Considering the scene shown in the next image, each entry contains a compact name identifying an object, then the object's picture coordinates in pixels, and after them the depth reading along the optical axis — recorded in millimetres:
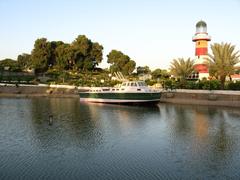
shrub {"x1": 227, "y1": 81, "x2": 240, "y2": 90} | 38875
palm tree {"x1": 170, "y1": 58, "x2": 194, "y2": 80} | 52406
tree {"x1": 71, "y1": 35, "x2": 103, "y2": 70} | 75000
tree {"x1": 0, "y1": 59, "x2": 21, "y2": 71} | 76375
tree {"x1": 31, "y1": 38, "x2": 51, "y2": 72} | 73188
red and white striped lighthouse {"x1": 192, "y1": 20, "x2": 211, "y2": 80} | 57850
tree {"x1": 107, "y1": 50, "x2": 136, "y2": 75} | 78375
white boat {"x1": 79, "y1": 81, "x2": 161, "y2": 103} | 36656
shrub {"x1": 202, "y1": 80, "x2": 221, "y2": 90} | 40344
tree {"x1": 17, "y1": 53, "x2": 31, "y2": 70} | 104031
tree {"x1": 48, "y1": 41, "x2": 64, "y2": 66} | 76375
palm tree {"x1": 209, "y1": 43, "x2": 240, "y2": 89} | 41531
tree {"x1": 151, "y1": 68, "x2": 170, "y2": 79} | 67531
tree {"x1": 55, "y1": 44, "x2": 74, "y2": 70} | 72188
